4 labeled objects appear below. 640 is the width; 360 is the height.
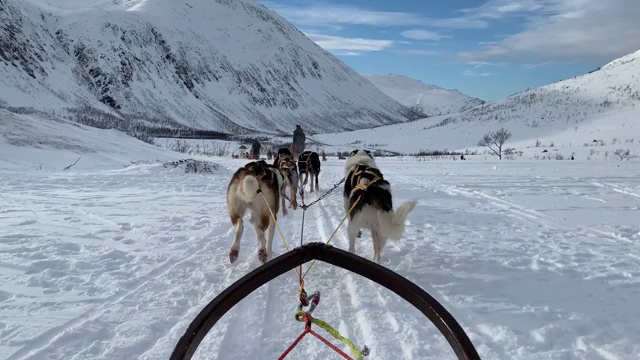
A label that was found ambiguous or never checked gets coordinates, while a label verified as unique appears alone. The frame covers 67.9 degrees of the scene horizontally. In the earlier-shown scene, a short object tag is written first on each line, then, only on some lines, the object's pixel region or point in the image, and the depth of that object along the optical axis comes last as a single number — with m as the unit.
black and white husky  4.96
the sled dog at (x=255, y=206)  5.28
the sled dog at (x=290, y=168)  8.77
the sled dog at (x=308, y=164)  11.79
